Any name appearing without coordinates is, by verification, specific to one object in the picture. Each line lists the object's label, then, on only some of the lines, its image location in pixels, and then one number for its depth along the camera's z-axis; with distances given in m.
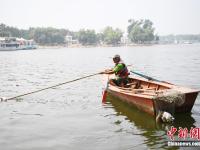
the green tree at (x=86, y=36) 189.12
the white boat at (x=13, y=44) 118.81
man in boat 15.87
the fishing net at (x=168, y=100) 11.57
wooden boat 11.66
